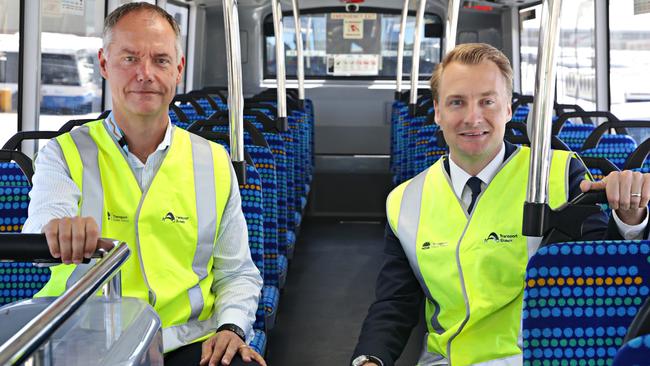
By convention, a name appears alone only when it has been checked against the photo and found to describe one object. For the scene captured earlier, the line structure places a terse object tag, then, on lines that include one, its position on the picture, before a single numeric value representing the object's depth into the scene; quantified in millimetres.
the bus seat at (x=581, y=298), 1641
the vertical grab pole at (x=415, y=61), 6656
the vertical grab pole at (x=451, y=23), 5051
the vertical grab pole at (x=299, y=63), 7293
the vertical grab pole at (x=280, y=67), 4992
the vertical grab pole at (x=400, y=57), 8047
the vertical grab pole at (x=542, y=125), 1887
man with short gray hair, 2184
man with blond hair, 1999
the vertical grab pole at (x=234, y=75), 2914
